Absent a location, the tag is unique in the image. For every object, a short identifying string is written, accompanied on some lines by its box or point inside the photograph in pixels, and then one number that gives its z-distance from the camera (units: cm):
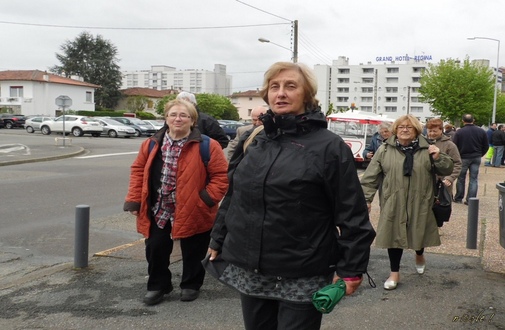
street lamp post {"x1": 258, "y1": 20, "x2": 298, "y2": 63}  3048
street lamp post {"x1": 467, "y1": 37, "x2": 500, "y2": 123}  3806
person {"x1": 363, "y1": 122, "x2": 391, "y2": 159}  752
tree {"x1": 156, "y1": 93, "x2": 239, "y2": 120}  7888
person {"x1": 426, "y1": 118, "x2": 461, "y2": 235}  701
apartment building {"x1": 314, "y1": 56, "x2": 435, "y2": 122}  12156
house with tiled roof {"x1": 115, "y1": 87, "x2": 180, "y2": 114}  8625
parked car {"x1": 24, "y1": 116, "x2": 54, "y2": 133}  4062
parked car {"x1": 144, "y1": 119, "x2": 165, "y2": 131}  4297
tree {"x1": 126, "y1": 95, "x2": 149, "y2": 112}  8019
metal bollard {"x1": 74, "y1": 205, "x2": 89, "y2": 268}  552
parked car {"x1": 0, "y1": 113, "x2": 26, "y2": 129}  4888
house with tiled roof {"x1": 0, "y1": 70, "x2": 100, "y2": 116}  6431
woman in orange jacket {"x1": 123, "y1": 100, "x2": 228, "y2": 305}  434
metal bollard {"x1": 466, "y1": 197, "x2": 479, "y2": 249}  663
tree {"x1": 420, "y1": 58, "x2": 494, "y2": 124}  3666
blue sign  12162
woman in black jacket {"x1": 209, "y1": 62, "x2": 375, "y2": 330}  239
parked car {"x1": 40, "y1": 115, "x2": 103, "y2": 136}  3744
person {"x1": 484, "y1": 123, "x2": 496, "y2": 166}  2142
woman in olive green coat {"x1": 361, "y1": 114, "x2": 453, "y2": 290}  487
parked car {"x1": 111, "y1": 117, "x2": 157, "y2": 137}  4094
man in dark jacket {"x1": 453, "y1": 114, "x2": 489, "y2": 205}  1066
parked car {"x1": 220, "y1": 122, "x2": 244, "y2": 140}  3959
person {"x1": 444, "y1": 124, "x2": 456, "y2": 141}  1619
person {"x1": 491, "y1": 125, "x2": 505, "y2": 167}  2061
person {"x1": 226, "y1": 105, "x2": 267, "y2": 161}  600
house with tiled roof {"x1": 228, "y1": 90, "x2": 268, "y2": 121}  12086
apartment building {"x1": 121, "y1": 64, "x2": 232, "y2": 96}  15538
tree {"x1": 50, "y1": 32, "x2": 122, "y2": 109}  8331
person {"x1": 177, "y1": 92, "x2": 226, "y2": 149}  601
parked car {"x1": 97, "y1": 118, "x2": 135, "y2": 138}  3784
